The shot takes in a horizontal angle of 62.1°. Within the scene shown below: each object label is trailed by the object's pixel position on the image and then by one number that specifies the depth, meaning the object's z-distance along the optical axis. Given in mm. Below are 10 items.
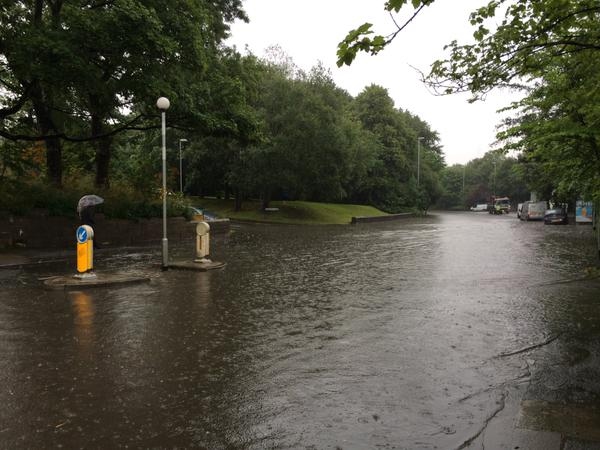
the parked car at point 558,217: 37438
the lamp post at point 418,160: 60250
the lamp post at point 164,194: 12590
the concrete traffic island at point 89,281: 10234
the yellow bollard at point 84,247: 10758
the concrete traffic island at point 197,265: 13009
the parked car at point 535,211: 44156
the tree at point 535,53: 5423
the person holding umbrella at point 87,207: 14258
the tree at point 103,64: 13750
